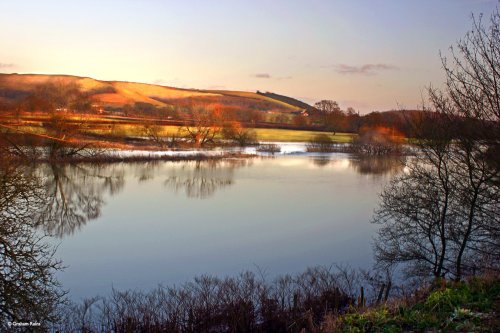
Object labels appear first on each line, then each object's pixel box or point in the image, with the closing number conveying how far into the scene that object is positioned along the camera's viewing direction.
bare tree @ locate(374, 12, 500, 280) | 8.26
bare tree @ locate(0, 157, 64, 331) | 6.73
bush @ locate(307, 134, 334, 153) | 55.22
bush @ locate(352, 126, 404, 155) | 49.60
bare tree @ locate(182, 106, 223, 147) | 50.03
